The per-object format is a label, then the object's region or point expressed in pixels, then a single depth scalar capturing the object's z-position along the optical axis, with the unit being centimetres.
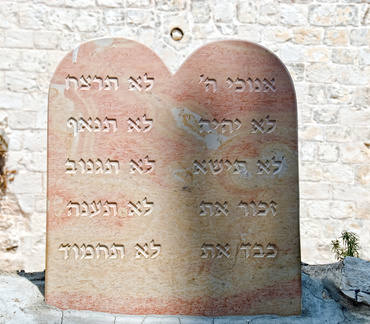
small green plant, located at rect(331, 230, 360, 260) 316
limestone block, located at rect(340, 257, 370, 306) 207
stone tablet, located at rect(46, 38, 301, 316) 195
